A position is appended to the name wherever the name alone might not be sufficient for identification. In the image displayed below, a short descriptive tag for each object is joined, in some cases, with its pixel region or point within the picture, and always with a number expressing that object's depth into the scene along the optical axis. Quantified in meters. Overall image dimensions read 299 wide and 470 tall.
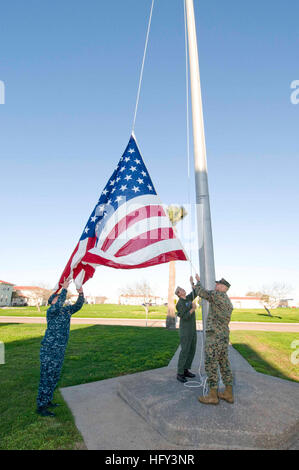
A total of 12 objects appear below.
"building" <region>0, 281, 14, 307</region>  81.25
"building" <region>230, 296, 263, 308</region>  80.12
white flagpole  4.81
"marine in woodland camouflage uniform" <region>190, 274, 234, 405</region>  4.07
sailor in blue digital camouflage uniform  4.17
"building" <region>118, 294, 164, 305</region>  111.46
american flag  4.86
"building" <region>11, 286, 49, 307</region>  59.59
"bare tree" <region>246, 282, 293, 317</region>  43.47
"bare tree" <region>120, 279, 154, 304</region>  48.85
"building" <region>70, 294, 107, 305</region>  107.81
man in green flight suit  5.25
